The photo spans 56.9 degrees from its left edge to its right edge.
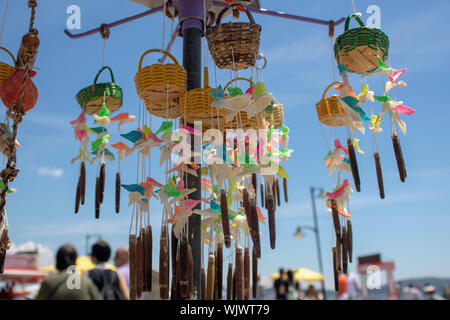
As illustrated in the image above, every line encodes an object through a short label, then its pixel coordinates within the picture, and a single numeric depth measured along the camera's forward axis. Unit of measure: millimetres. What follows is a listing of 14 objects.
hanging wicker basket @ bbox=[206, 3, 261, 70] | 1842
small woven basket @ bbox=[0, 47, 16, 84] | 1928
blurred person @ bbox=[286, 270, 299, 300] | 4350
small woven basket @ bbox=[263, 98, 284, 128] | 2484
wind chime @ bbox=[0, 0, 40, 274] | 1461
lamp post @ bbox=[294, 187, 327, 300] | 8711
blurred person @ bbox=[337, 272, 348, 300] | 4336
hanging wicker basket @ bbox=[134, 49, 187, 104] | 1794
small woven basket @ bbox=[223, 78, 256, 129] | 2054
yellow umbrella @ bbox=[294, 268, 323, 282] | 11750
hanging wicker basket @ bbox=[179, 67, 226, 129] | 1855
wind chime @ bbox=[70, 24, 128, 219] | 1893
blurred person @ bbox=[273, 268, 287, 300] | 4127
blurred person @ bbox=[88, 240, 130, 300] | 1657
